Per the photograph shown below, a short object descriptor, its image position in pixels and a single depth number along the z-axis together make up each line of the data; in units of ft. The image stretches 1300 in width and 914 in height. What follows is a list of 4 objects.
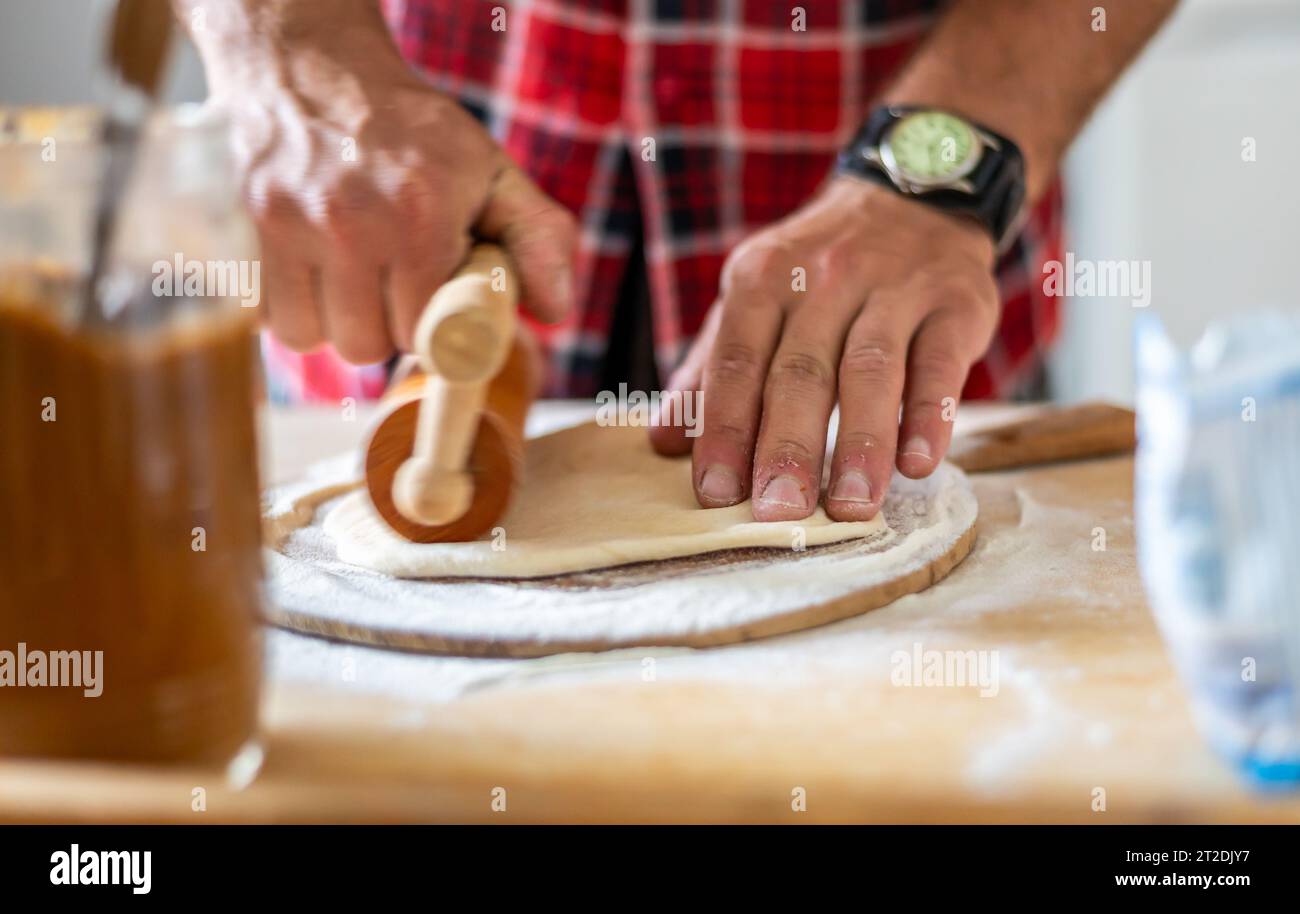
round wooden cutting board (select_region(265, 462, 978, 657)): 2.54
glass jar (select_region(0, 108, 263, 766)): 1.82
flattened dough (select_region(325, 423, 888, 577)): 2.91
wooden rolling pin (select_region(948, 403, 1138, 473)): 3.90
